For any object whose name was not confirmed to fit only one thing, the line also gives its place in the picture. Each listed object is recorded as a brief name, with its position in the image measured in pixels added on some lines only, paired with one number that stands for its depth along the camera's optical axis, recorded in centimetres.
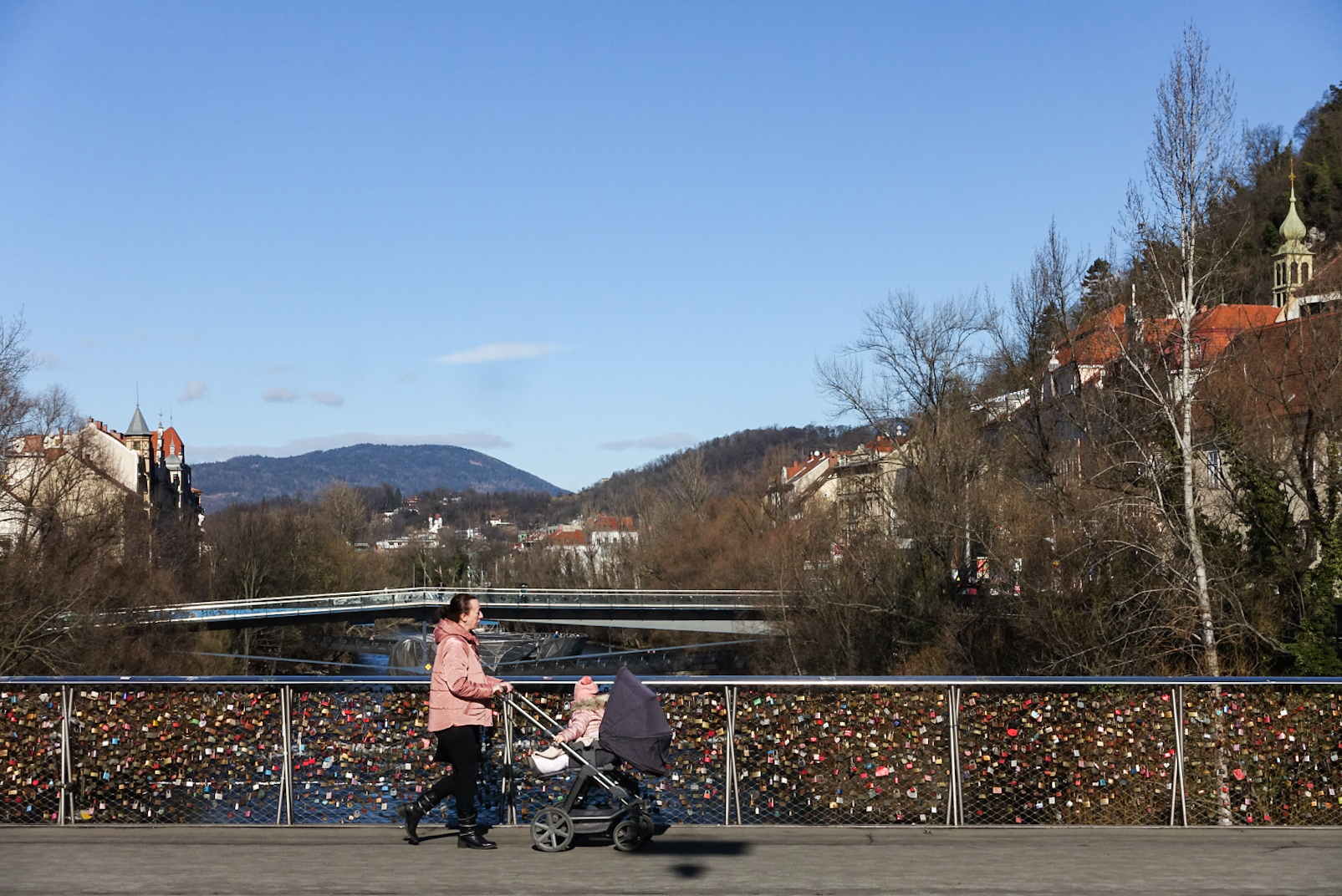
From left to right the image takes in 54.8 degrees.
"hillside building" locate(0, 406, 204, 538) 4175
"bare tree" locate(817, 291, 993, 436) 4681
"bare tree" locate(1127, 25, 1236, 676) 2267
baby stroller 925
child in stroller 939
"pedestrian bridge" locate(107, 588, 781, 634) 5553
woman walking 937
